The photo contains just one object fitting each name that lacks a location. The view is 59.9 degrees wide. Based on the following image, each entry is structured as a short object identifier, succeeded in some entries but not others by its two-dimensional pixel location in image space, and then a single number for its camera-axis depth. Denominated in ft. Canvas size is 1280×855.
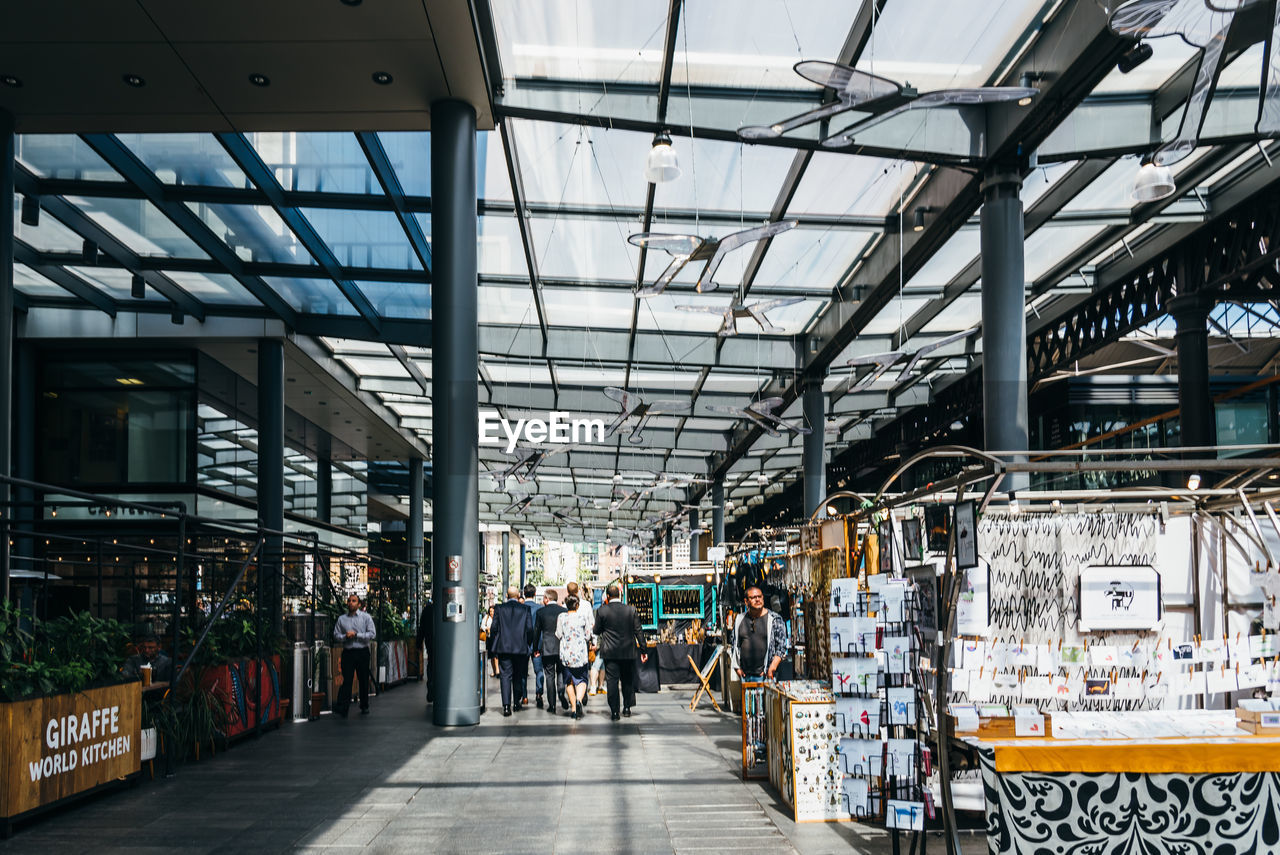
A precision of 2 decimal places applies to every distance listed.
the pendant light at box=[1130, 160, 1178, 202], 34.12
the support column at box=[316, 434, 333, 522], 103.71
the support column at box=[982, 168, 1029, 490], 42.57
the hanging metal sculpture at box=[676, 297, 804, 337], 52.31
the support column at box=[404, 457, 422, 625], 104.88
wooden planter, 23.71
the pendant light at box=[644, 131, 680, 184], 35.09
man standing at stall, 35.14
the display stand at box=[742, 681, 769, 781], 29.73
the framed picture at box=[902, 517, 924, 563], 21.42
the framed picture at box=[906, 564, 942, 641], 20.22
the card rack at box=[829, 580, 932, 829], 22.48
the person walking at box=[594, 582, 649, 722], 44.09
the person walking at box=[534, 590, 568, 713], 48.29
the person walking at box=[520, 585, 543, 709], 49.34
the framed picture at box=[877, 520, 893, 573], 21.95
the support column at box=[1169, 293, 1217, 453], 47.09
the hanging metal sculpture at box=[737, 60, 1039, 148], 27.55
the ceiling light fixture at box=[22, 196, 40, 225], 48.34
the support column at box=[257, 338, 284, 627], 65.51
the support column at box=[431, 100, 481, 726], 42.29
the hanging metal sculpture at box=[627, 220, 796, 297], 40.50
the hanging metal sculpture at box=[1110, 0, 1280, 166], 24.36
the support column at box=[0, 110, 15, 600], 38.29
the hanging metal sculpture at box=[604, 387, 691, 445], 65.51
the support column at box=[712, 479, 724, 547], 124.98
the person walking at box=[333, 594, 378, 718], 47.54
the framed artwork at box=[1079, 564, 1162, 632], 21.44
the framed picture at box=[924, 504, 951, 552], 19.40
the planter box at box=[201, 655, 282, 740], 36.55
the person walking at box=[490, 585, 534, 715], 46.93
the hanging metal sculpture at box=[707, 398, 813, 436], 71.51
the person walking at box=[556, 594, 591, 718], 45.75
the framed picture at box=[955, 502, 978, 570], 17.94
